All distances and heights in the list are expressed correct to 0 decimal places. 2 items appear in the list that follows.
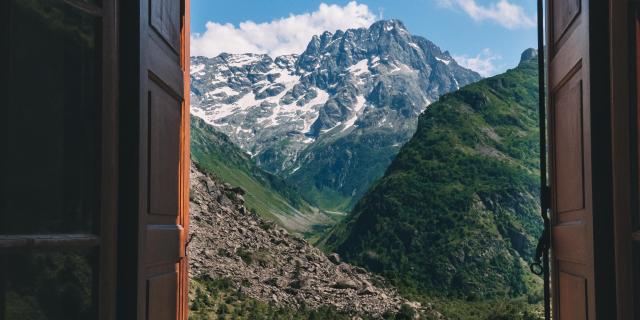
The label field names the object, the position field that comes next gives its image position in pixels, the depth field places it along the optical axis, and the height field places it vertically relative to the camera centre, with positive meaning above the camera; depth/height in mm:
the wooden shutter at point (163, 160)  2707 +125
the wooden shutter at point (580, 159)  2580 +112
